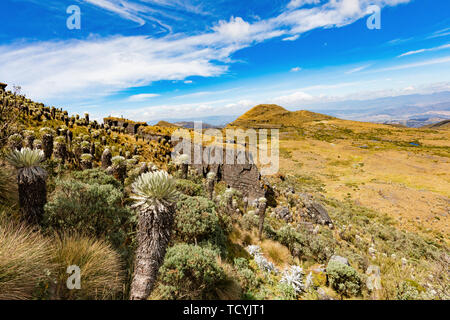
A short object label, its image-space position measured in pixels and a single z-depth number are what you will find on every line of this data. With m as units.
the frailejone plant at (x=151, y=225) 4.20
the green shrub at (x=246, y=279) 6.56
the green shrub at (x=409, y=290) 6.33
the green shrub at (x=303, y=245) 11.02
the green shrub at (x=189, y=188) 11.64
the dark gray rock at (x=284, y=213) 17.01
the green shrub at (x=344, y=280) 7.62
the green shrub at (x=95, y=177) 8.91
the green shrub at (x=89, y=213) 5.72
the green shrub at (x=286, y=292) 6.99
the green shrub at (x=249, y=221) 12.29
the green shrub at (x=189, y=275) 4.62
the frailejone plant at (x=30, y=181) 4.65
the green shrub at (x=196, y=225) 7.63
